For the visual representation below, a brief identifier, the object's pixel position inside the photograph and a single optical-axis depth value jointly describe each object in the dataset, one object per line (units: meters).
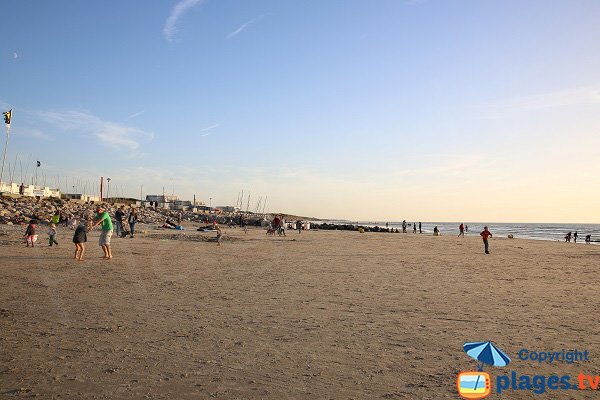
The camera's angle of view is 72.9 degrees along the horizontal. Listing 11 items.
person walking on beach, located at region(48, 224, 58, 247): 19.57
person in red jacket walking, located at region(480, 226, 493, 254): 25.78
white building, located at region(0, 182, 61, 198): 64.94
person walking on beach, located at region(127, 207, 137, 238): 27.66
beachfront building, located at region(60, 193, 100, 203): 84.86
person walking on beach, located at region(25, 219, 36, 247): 19.05
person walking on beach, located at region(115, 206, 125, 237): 27.45
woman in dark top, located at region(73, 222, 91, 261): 15.23
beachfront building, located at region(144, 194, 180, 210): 125.19
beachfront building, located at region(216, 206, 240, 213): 149.91
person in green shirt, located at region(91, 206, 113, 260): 15.80
